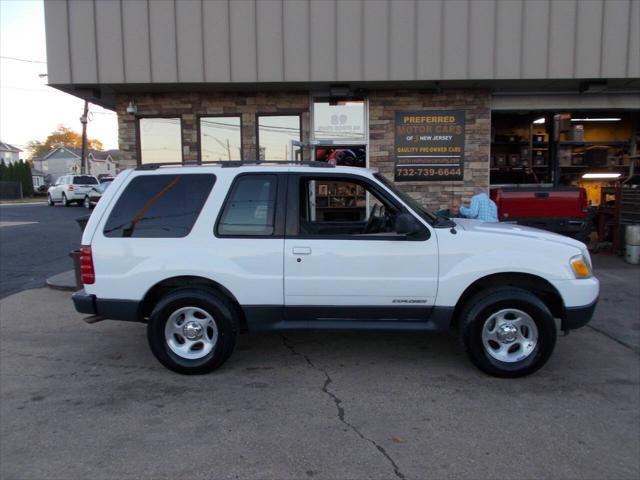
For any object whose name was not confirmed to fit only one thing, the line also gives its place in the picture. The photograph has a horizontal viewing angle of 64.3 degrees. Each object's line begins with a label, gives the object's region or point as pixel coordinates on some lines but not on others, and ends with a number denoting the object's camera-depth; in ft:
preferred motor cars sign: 30.78
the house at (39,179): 226.25
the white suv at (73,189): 94.58
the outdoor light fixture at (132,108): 30.81
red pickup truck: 30.27
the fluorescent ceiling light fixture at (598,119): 37.17
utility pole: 122.31
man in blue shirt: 23.97
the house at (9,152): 285.17
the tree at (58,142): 325.62
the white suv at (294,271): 14.49
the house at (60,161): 292.40
